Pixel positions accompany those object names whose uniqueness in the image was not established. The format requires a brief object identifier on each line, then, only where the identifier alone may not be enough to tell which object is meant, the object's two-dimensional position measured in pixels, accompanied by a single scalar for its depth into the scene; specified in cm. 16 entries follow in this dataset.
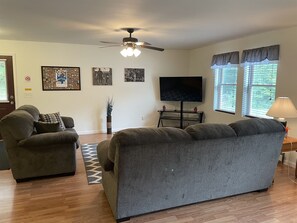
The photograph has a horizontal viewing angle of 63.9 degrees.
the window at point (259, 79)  427
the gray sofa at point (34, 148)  310
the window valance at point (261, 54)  412
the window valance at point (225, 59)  504
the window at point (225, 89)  539
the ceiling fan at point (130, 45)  396
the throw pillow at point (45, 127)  347
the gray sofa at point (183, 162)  212
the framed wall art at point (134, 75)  639
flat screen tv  618
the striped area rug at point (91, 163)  338
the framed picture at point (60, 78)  568
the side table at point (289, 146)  316
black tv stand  642
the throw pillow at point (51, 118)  418
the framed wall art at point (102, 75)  607
